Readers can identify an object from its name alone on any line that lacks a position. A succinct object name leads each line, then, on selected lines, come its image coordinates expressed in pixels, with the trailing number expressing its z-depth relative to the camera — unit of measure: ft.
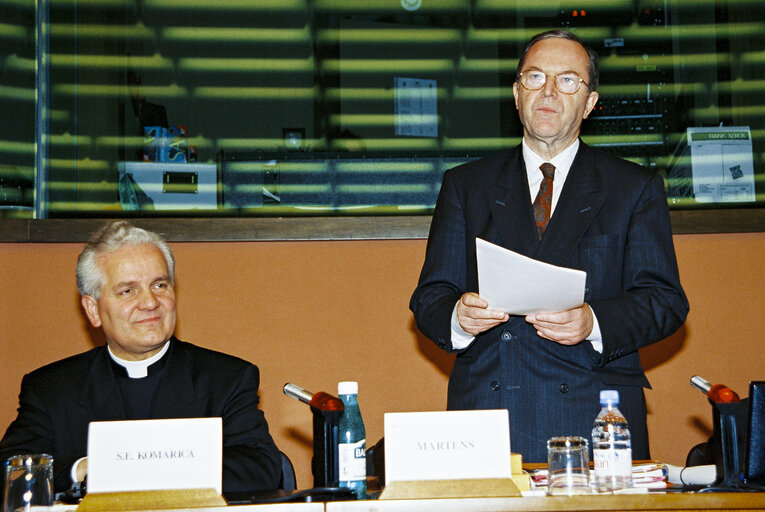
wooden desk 10.29
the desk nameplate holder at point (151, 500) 10.39
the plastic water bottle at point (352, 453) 10.87
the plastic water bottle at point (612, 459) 10.57
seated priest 12.53
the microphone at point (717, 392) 10.84
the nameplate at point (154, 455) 10.50
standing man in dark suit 12.04
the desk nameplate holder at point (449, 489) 10.38
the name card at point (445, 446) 10.45
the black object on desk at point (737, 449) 10.65
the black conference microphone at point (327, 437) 10.89
